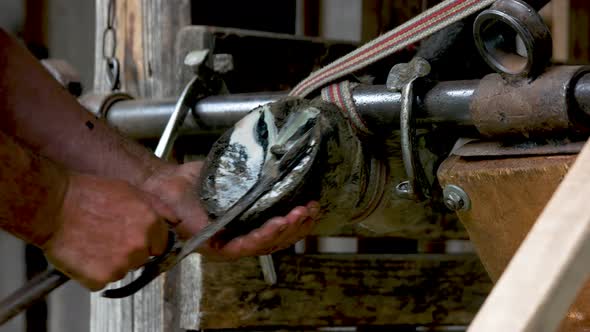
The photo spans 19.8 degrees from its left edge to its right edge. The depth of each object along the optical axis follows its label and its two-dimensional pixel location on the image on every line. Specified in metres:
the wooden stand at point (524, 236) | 1.05
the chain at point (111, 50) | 1.86
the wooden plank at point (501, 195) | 1.33
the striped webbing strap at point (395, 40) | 1.39
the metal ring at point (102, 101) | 1.79
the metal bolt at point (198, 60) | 1.69
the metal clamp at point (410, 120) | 1.41
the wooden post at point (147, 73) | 1.76
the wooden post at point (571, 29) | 3.43
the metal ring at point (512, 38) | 1.32
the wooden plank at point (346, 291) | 1.72
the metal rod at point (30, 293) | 1.37
